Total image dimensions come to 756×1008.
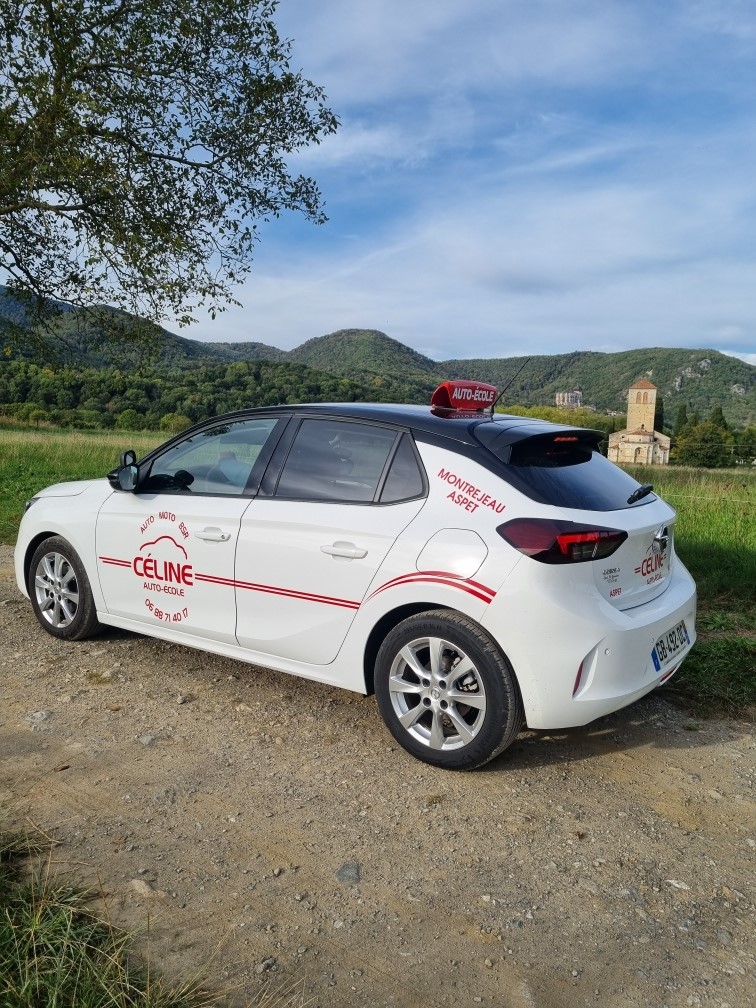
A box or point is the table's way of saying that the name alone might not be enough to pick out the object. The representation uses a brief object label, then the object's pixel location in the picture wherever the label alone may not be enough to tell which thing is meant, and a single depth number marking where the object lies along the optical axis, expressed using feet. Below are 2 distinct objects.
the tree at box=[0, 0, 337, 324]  34.19
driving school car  10.83
